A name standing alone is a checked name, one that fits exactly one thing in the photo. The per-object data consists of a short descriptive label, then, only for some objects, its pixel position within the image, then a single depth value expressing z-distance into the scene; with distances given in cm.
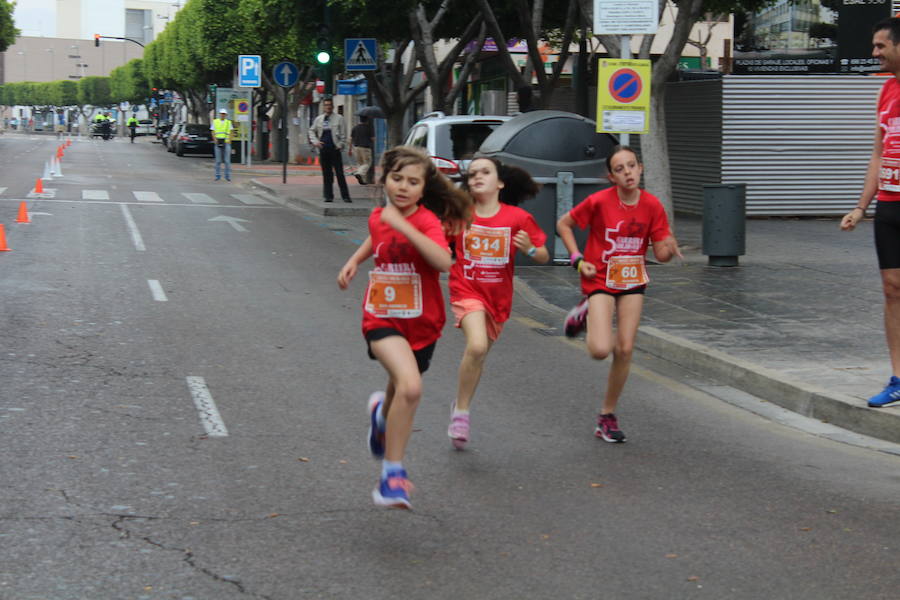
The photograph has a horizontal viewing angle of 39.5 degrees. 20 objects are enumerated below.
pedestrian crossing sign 2341
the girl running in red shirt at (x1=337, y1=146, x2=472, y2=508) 502
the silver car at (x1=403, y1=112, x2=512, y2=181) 1742
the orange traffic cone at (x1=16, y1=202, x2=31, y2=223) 1838
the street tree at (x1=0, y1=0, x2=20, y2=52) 6334
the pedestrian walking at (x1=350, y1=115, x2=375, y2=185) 2595
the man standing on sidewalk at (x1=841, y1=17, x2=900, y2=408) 691
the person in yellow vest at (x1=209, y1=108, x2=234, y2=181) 3312
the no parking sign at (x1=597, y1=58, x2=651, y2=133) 1285
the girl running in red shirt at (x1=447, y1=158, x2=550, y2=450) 630
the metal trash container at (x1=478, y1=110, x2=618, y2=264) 1398
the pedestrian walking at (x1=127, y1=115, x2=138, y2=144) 8869
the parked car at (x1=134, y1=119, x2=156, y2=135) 10271
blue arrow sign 2997
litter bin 1366
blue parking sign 3581
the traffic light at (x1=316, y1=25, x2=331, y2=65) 2456
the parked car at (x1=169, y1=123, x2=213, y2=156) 5406
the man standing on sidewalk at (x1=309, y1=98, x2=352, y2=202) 2400
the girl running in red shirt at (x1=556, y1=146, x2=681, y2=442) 661
